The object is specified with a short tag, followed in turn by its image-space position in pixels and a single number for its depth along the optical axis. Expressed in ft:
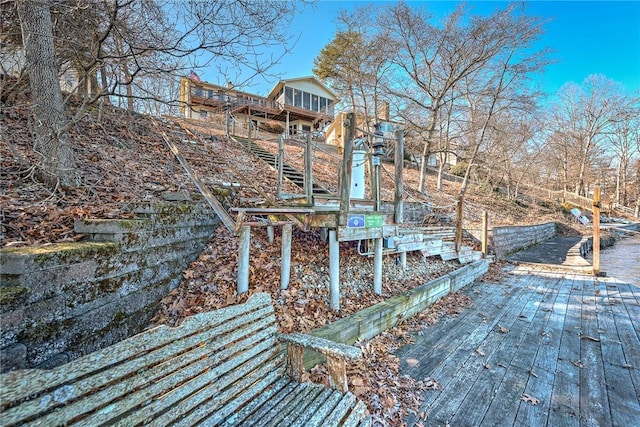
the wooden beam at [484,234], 26.30
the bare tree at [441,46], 37.35
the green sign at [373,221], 13.65
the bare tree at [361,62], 42.80
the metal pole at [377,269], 14.48
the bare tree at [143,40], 11.25
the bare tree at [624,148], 85.25
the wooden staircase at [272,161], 24.28
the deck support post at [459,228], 22.70
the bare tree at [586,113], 76.95
